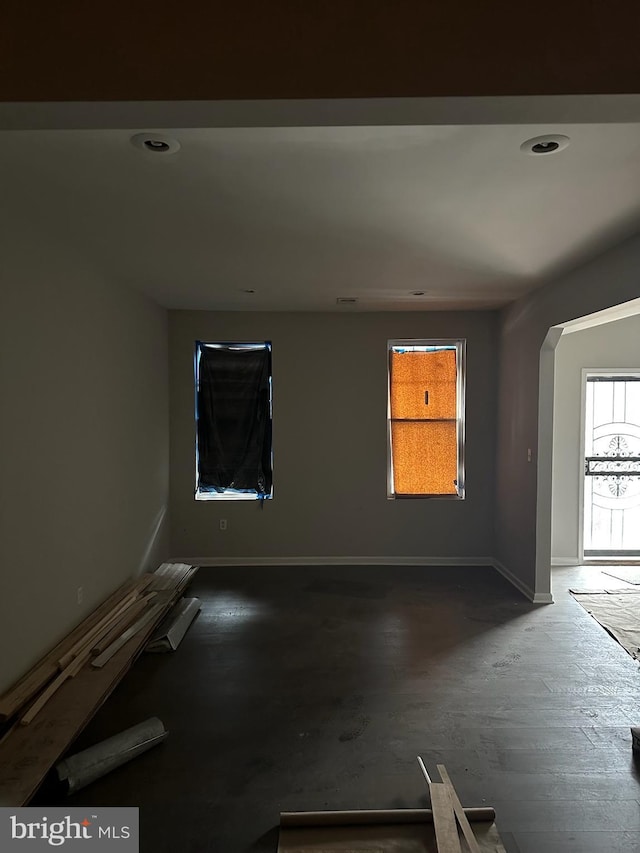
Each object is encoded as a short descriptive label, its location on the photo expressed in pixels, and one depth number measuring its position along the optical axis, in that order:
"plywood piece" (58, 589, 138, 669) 3.11
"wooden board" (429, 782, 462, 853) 1.95
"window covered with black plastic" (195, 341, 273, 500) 5.82
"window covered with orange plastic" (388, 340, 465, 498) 5.86
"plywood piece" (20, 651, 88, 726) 2.61
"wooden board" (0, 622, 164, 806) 2.17
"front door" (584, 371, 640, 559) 6.02
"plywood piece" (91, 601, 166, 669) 3.23
